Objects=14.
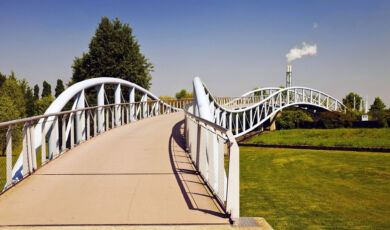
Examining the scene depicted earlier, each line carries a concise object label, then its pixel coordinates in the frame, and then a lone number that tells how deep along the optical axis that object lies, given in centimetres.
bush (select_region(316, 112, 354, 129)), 6134
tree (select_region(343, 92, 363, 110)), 10487
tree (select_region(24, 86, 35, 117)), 7257
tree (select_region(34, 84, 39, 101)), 10756
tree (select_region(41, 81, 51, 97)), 10225
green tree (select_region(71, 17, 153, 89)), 3859
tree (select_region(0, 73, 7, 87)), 5910
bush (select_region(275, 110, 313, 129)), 6344
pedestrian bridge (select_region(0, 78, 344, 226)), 452
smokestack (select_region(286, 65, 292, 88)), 10225
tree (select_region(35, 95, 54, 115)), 6412
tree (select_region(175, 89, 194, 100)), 12256
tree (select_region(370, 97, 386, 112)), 9481
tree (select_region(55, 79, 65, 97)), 9612
